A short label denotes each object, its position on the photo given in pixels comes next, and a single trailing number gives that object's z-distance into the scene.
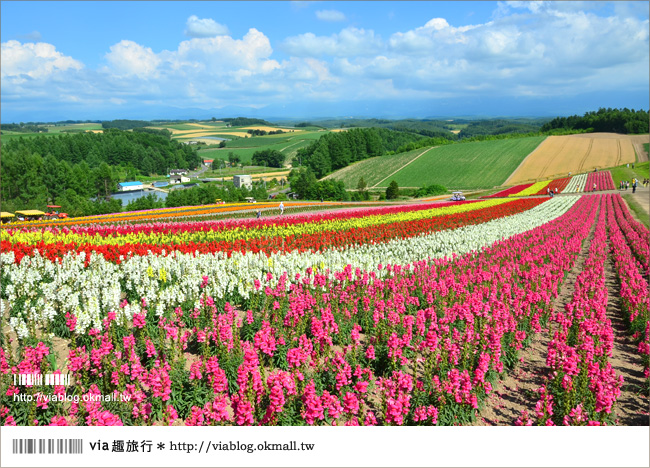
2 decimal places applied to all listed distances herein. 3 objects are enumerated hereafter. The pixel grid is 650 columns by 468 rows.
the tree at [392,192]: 66.12
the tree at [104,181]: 92.50
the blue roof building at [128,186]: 111.94
